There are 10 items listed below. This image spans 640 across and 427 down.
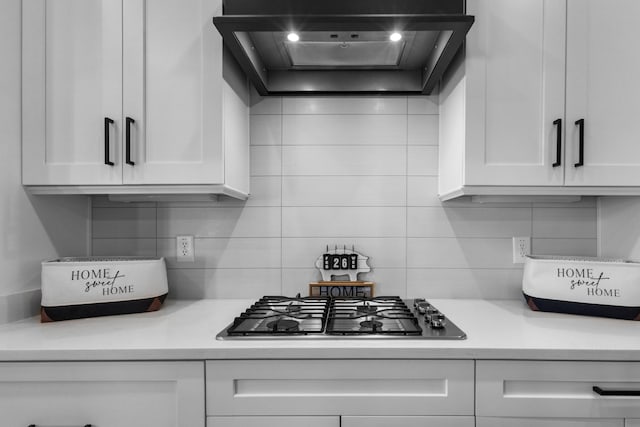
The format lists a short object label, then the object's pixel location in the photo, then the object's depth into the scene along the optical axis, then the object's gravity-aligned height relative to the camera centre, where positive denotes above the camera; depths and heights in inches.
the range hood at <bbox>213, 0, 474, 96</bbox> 47.2 +23.4
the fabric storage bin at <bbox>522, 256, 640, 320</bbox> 54.0 -10.6
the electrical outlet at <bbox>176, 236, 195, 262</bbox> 69.6 -6.8
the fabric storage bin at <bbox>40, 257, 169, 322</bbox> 53.9 -11.2
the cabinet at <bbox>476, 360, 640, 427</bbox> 42.8 -20.1
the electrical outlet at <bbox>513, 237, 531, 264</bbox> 68.0 -6.4
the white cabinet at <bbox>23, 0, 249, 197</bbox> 53.8 +15.5
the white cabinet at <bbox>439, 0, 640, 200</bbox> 53.8 +16.0
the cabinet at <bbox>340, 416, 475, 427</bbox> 43.0 -23.1
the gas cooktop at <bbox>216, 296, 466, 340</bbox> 45.5 -14.4
